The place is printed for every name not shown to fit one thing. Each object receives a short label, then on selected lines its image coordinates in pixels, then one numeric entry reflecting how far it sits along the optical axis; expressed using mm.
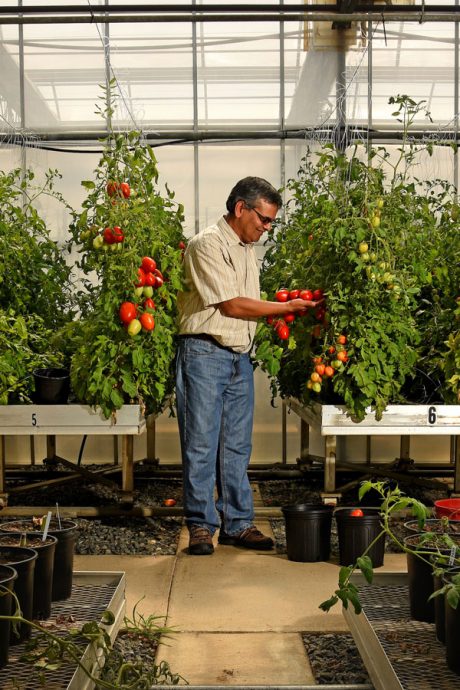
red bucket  3604
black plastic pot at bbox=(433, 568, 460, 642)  2357
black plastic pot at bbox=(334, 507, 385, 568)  4035
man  4246
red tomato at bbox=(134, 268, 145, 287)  4586
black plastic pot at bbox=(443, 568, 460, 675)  2182
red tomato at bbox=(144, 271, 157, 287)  4566
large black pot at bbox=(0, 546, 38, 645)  2379
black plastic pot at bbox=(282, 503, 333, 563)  4156
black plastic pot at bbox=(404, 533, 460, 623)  2594
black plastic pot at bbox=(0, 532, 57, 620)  2596
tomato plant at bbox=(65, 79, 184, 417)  4629
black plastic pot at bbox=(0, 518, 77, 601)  2830
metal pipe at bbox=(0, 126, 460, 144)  7215
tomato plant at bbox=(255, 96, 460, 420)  4547
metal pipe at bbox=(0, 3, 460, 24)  6312
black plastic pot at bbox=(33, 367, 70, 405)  4949
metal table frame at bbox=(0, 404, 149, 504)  4758
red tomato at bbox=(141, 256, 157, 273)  4570
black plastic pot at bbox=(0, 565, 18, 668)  2180
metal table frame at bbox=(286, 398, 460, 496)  4734
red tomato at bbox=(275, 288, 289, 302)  4531
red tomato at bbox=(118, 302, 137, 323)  4570
